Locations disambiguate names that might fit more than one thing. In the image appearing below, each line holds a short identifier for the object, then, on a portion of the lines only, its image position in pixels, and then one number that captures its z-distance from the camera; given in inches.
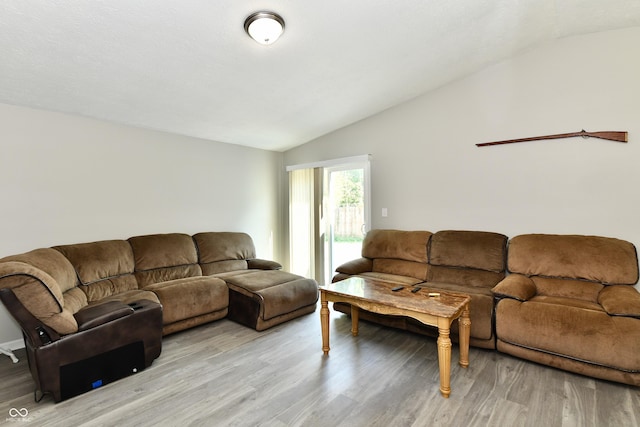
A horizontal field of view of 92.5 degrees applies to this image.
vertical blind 190.7
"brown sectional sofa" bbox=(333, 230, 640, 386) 86.1
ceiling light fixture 82.7
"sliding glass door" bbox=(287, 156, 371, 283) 175.2
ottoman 126.4
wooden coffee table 82.4
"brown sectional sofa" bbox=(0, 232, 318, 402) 78.5
